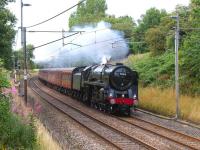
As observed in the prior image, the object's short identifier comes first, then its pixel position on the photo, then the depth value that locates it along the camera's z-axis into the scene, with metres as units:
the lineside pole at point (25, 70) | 34.23
